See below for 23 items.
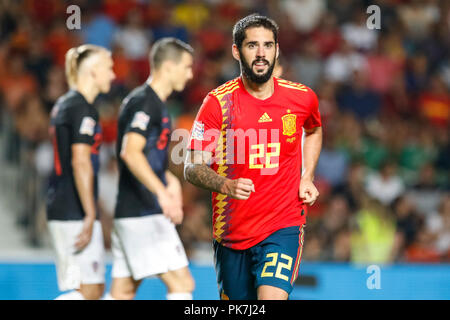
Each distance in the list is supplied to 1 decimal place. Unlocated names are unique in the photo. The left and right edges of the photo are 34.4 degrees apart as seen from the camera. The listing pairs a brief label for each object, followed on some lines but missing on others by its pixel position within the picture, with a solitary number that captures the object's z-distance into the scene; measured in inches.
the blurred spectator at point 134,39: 430.3
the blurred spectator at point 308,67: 431.2
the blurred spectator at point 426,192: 386.3
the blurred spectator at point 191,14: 461.1
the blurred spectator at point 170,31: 437.7
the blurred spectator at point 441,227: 365.7
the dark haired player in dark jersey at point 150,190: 215.2
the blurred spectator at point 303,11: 475.5
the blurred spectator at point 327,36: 450.9
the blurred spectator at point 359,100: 421.4
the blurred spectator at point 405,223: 362.3
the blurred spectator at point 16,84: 383.2
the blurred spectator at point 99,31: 427.5
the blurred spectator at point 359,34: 454.6
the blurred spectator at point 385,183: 382.6
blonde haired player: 227.9
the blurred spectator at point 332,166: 382.0
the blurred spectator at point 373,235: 350.3
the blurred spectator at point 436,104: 430.3
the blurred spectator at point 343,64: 434.6
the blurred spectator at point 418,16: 480.7
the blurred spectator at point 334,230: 344.2
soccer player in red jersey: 175.0
